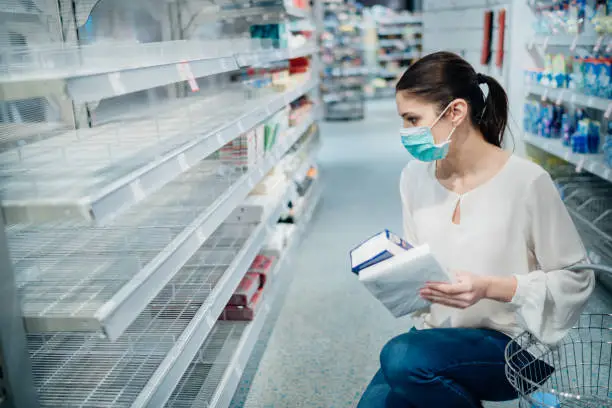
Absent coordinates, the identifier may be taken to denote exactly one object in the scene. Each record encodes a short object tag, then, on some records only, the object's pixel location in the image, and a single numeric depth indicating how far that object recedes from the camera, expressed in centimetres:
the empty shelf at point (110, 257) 144
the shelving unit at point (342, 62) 1223
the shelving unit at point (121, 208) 141
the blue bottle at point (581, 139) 381
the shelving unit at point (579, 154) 348
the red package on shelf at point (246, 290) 292
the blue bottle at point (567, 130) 415
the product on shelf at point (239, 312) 293
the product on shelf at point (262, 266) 330
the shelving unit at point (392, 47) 1636
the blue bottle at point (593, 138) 379
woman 167
